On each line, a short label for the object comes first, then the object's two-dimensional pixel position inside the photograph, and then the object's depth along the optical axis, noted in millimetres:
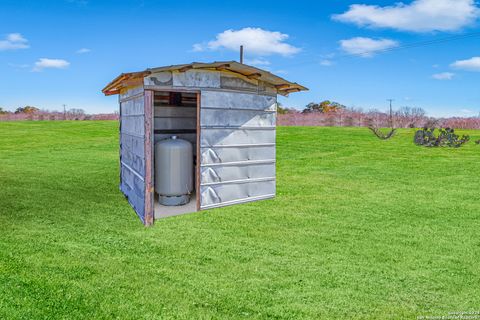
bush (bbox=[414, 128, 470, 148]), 22969
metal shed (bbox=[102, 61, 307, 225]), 7184
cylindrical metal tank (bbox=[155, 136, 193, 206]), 8516
